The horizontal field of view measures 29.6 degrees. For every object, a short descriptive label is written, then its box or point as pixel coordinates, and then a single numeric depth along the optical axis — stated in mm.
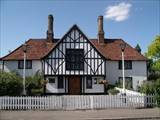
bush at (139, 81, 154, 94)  21250
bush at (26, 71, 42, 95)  28597
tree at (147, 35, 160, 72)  40750
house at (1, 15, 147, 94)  33719
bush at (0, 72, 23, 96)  21938
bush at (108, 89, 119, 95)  29688
